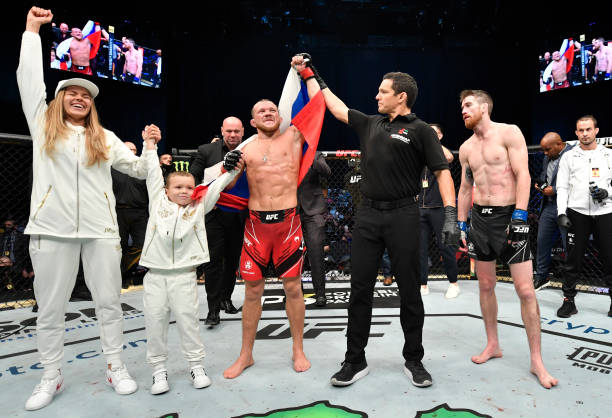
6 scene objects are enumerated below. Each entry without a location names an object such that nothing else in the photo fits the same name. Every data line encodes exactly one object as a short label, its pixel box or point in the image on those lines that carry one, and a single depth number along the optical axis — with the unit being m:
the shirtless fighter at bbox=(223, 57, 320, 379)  2.59
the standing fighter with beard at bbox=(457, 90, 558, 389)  2.39
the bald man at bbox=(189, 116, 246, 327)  3.46
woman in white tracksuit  2.12
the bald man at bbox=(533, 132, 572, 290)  4.53
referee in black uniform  2.32
